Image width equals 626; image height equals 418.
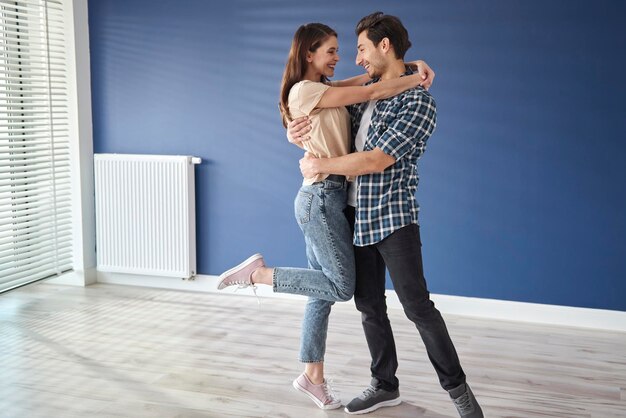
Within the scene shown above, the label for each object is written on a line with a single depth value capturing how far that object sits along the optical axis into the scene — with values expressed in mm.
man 2527
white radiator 4543
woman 2594
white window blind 4234
